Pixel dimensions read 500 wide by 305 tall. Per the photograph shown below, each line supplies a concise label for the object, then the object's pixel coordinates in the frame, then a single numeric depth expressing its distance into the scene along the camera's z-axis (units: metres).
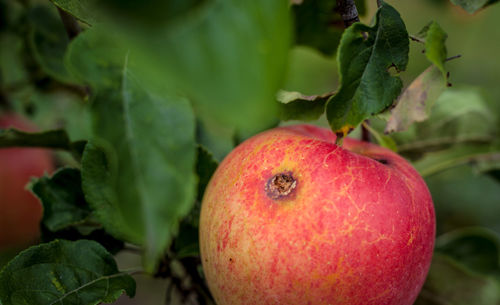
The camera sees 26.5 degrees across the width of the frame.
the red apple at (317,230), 0.32
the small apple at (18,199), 0.51
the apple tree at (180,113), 0.25
